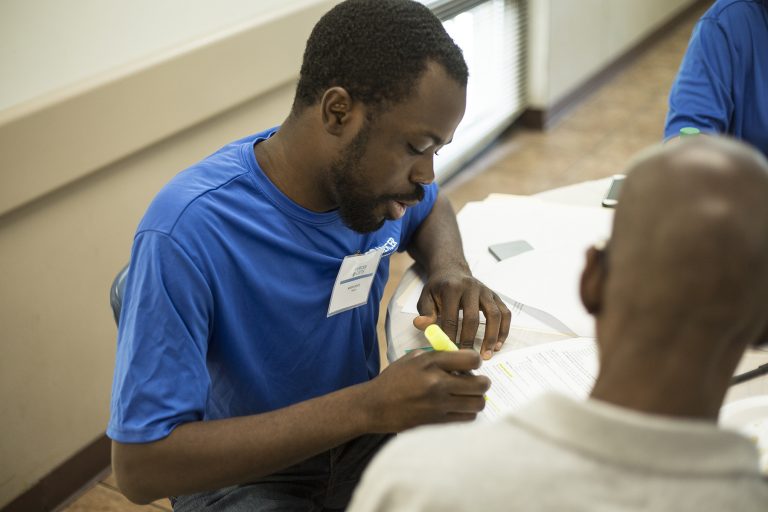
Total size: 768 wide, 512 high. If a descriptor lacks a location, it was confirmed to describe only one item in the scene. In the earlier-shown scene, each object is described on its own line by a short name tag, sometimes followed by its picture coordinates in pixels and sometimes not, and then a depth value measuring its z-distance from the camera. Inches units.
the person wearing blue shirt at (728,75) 74.7
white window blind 149.9
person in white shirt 22.7
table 48.3
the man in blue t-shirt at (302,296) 42.8
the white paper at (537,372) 47.7
